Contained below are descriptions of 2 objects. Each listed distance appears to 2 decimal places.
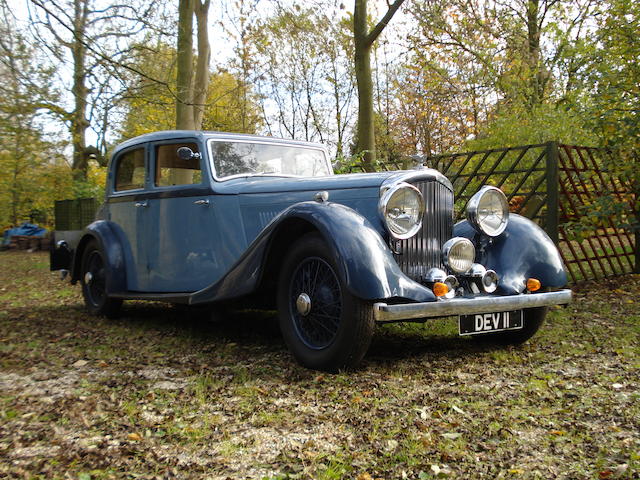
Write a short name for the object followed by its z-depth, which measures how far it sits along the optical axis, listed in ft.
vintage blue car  11.56
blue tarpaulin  60.03
